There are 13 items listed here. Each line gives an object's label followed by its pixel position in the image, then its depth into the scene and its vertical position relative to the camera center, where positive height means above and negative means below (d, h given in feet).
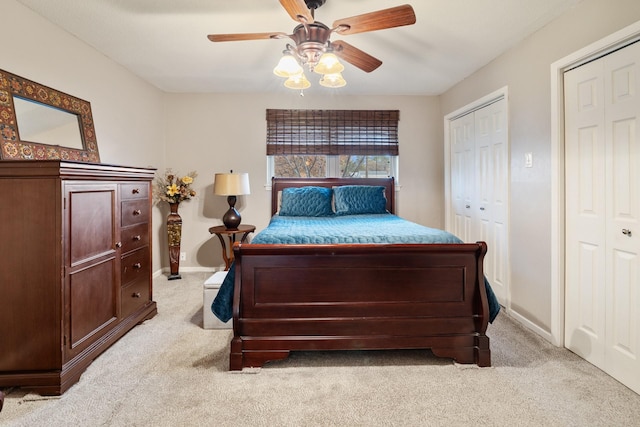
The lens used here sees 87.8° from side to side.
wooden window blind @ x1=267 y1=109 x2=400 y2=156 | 14.11 +3.37
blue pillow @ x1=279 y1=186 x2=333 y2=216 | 12.12 +0.30
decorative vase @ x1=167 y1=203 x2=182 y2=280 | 12.87 -0.99
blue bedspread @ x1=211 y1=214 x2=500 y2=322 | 6.87 -0.56
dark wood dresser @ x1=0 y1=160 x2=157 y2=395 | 5.65 -1.07
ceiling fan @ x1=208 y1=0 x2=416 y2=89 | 5.64 +3.37
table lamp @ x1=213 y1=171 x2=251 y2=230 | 12.51 +0.88
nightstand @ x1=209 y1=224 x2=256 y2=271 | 12.34 -0.80
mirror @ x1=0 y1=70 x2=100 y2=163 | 6.88 +2.11
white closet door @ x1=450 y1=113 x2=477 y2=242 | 11.82 +1.28
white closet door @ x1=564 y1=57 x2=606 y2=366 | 6.59 -0.07
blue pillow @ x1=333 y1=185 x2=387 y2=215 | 12.32 +0.40
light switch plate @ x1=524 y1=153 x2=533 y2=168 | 8.44 +1.28
